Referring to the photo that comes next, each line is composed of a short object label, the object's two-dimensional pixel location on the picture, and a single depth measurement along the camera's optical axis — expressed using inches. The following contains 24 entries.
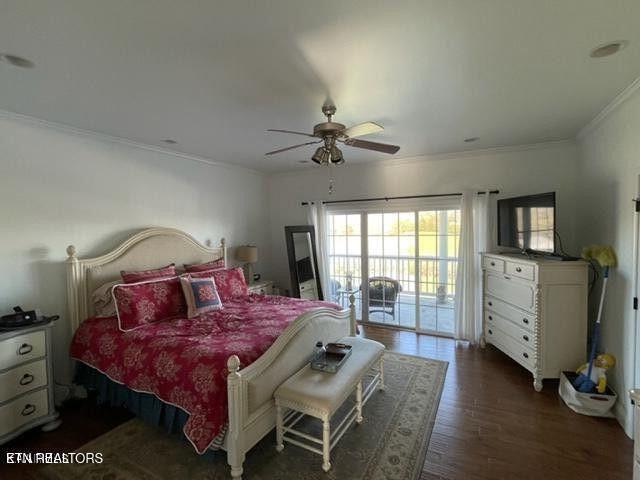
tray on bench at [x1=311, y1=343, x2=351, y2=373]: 90.9
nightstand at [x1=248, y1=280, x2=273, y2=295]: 174.2
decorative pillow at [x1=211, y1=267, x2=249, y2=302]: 139.6
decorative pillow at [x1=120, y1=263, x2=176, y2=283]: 118.8
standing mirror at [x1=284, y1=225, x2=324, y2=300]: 181.9
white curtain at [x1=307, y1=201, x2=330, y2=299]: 195.0
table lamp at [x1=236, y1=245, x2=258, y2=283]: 179.6
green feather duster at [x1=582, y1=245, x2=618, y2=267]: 100.3
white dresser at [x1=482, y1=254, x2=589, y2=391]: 112.0
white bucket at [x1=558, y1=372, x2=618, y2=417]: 97.0
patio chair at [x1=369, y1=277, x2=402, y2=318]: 182.7
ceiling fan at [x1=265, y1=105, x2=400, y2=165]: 85.9
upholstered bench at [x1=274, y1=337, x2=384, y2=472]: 77.3
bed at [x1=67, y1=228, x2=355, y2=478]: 73.8
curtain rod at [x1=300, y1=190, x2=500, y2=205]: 158.6
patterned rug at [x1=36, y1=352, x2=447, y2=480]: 77.4
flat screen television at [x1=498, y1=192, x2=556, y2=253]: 116.9
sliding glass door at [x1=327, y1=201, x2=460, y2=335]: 169.6
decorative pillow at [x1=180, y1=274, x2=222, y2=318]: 118.2
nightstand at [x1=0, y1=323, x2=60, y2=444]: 86.4
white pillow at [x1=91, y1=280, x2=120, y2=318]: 111.6
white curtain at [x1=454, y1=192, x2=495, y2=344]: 154.6
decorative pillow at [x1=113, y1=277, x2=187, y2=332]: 104.0
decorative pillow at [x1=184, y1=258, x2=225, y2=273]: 143.6
